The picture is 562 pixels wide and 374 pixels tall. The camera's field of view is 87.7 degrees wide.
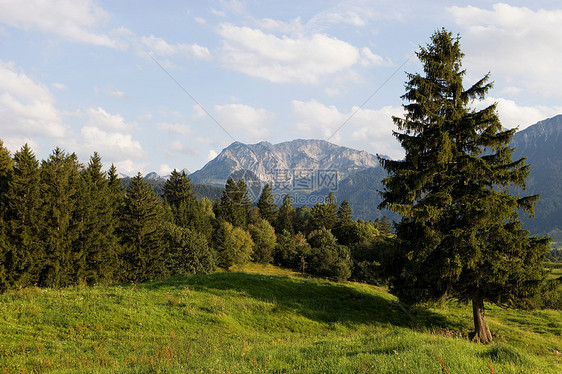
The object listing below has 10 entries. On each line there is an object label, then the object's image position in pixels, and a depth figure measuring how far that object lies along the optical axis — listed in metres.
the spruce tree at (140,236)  42.78
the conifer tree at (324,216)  93.06
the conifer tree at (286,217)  92.19
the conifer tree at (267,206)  96.12
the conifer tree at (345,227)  85.62
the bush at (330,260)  56.69
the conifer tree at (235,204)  81.38
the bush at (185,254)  49.56
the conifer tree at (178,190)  78.31
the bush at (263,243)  73.31
